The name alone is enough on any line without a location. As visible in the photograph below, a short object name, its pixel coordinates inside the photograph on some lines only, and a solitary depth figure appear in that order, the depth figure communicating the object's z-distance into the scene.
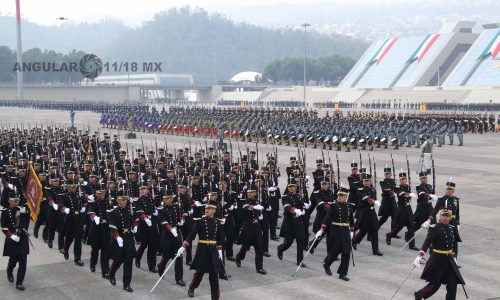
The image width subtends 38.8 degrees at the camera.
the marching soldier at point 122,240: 11.47
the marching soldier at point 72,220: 13.26
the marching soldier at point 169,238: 11.80
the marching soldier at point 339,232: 12.05
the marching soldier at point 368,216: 13.84
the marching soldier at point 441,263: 10.20
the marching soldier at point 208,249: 10.60
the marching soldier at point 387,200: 14.96
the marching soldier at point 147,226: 12.47
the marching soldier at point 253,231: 12.48
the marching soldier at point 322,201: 13.74
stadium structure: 93.38
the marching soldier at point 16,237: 11.57
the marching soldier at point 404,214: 14.52
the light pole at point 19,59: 98.95
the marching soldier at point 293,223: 12.93
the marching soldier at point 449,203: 12.71
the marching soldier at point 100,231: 12.27
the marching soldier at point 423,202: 14.50
